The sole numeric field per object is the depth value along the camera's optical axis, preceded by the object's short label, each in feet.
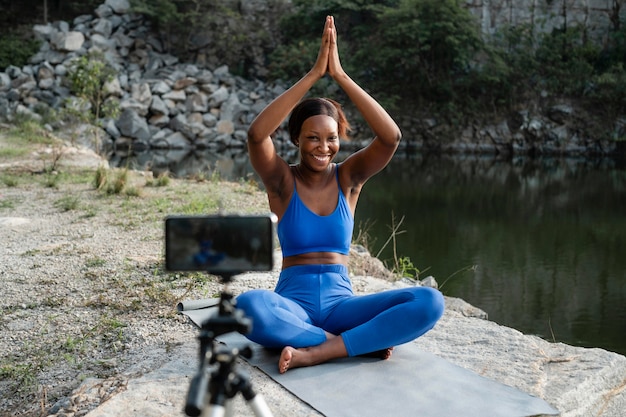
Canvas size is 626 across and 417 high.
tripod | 3.82
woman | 7.61
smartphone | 4.43
